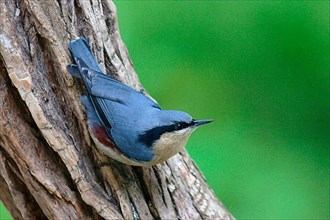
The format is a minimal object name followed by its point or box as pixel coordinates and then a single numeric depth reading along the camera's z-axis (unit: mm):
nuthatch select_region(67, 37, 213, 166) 4387
